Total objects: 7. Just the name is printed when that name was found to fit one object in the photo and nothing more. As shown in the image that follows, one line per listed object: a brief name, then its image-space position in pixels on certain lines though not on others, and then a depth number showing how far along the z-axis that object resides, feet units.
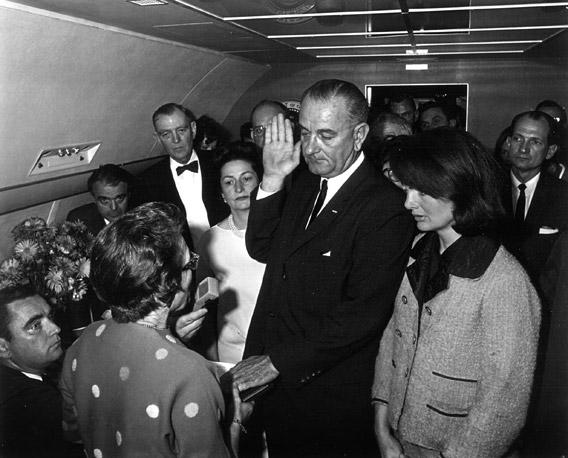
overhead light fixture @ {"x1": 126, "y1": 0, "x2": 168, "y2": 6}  9.00
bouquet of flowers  8.68
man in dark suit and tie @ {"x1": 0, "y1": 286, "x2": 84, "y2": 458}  6.54
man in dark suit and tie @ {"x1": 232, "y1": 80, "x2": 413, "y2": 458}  7.27
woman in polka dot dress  5.18
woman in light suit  6.09
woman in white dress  9.98
